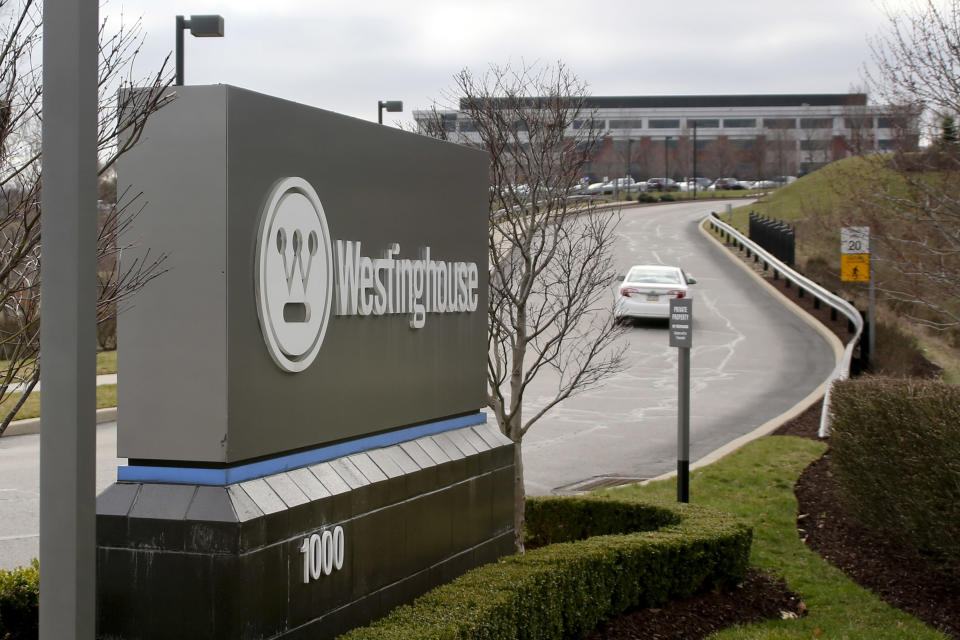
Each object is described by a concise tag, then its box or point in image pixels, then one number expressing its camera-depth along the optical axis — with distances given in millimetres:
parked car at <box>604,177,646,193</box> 74175
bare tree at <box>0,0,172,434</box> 4312
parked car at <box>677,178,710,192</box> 90856
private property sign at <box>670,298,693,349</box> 10305
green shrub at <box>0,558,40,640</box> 5371
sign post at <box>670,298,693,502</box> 10055
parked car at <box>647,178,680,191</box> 83125
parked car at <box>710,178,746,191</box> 90500
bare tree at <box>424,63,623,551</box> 9109
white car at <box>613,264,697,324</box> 24734
